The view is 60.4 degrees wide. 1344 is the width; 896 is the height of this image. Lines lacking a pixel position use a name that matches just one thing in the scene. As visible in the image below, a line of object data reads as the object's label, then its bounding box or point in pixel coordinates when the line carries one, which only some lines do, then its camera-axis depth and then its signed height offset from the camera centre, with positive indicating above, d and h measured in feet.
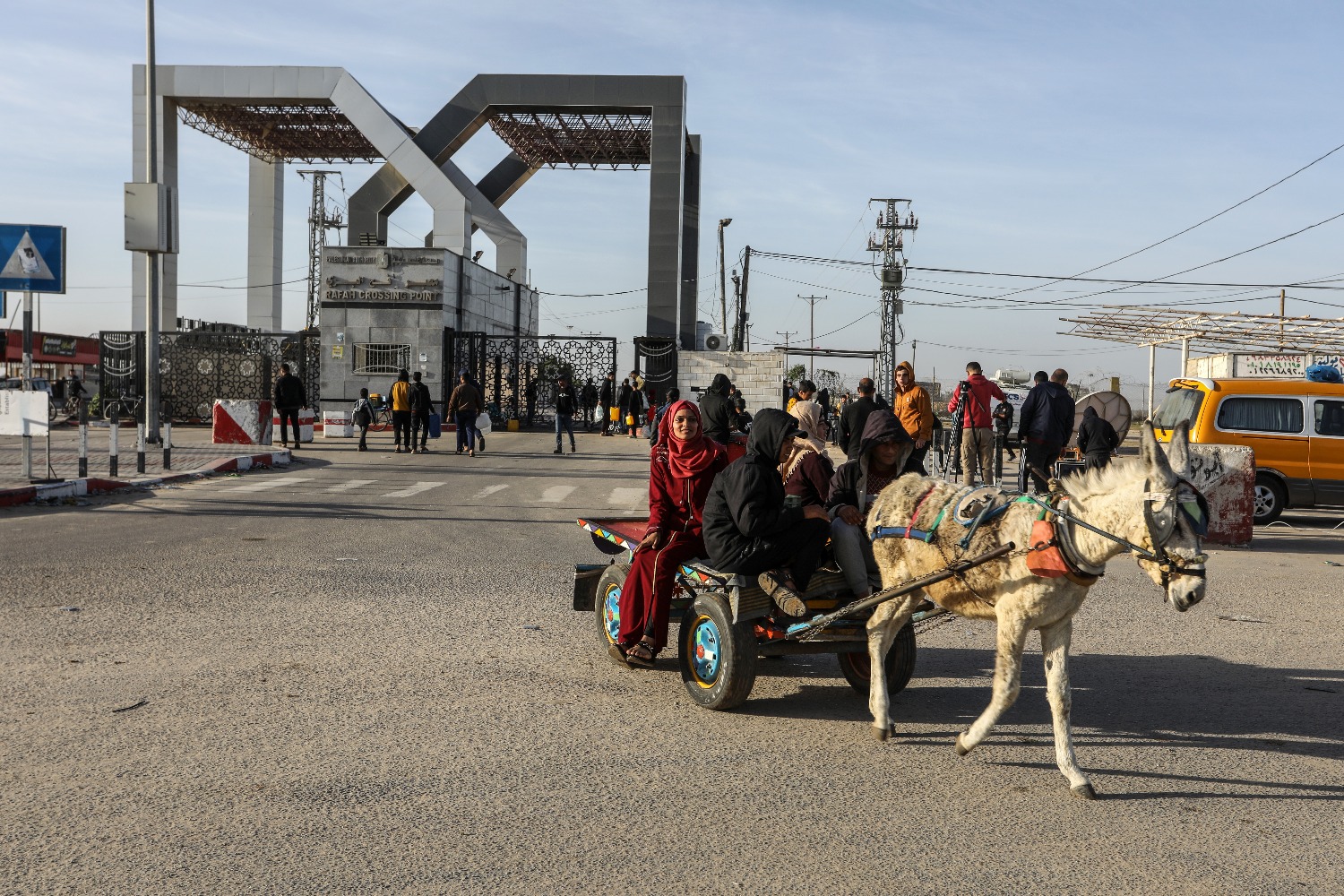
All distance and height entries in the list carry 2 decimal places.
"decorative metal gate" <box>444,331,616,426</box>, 122.52 +2.56
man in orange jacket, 47.86 -0.37
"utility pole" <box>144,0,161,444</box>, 71.87 +7.03
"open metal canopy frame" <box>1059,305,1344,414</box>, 121.39 +8.24
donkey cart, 19.07 -4.07
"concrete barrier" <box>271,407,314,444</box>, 89.76 -3.34
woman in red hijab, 21.38 -2.62
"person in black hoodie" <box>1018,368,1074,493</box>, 46.62 -0.78
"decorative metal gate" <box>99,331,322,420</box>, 122.62 +1.01
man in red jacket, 57.31 -1.06
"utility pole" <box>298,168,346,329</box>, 230.27 +32.69
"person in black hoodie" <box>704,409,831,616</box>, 19.39 -2.21
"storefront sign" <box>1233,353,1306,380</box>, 121.80 +4.38
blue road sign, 49.88 +5.13
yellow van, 50.37 -1.11
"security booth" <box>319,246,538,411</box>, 120.16 +6.87
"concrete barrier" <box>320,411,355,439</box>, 99.81 -3.71
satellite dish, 56.65 -0.23
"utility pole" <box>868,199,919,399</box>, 160.15 +18.38
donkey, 14.96 -2.25
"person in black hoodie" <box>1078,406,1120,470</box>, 45.85 -1.41
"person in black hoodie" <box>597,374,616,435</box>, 116.88 -1.03
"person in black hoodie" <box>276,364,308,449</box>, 82.33 -0.90
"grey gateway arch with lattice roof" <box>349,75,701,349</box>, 126.72 +29.64
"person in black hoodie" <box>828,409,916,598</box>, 20.03 -1.75
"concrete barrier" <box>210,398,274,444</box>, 79.46 -2.78
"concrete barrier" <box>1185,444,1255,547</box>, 43.16 -3.26
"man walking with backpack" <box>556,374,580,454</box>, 85.51 -1.25
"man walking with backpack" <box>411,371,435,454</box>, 83.51 -1.46
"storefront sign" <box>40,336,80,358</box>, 198.90 +5.44
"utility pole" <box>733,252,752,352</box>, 167.38 +12.09
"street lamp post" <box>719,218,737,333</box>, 192.34 +16.73
